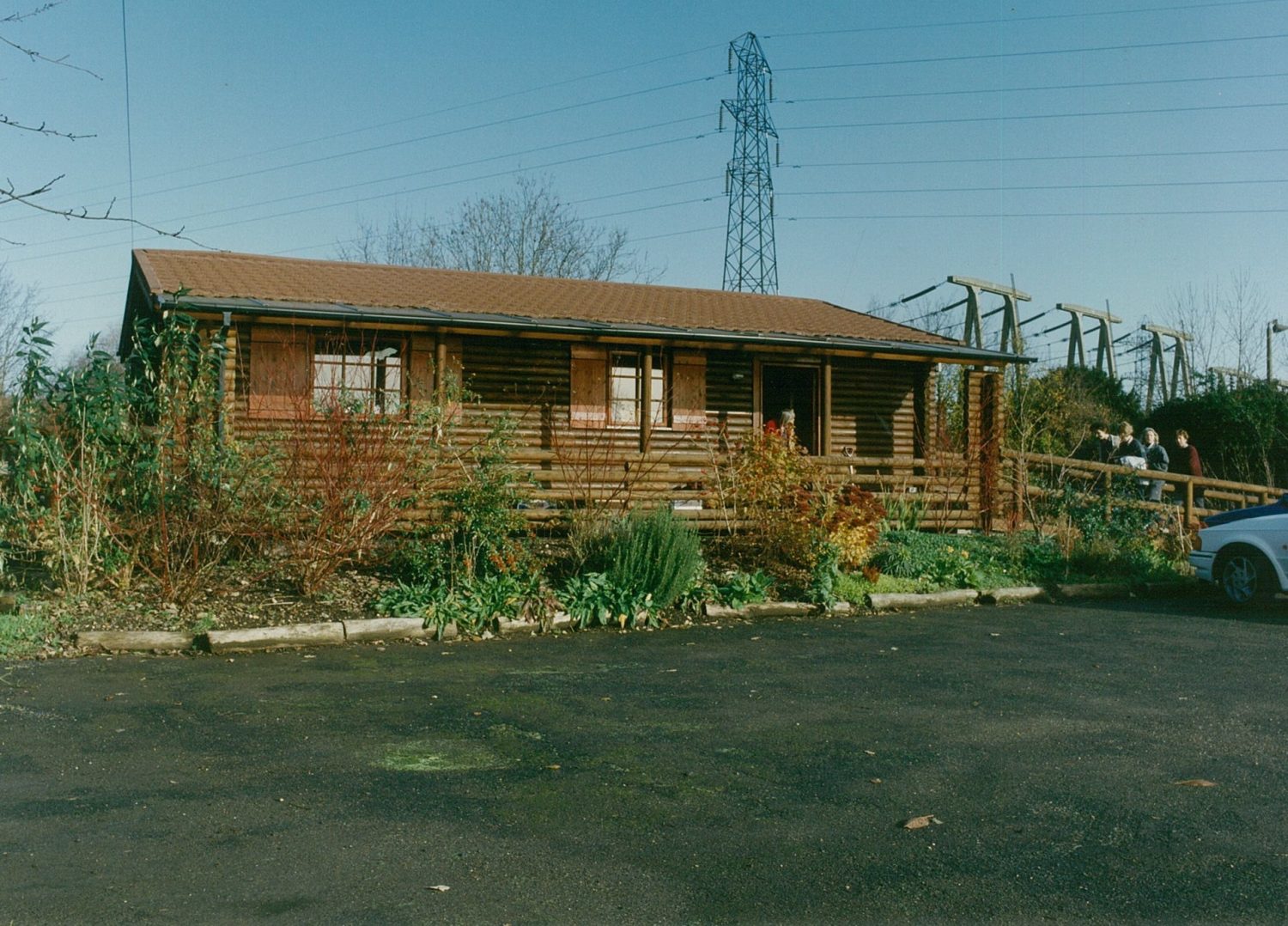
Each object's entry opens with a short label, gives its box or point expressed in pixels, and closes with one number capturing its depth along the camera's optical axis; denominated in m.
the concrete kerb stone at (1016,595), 11.80
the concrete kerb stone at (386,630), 8.90
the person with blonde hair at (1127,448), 16.52
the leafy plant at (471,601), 9.33
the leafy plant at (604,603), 9.84
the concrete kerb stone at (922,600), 11.20
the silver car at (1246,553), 11.38
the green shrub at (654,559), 10.18
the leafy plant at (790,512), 11.66
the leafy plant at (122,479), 9.23
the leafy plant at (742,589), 10.68
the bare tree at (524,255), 38.78
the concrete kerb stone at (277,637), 8.37
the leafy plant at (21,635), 7.91
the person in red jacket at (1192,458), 16.89
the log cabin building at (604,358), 14.23
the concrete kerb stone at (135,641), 8.19
